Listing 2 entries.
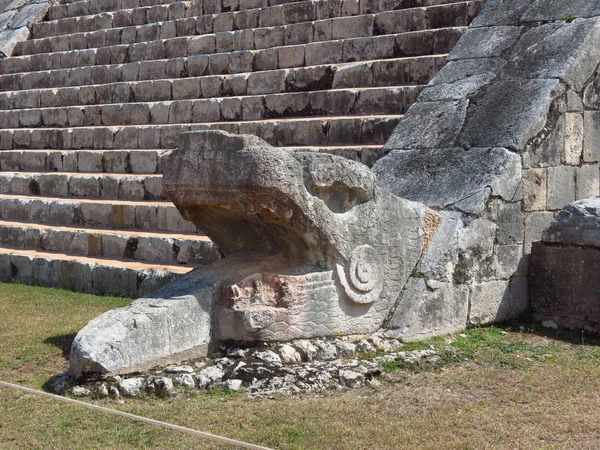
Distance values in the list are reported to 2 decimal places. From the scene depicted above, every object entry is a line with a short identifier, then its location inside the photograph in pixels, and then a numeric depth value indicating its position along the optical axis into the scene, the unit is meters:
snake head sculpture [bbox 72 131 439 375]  5.20
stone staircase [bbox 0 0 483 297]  8.39
